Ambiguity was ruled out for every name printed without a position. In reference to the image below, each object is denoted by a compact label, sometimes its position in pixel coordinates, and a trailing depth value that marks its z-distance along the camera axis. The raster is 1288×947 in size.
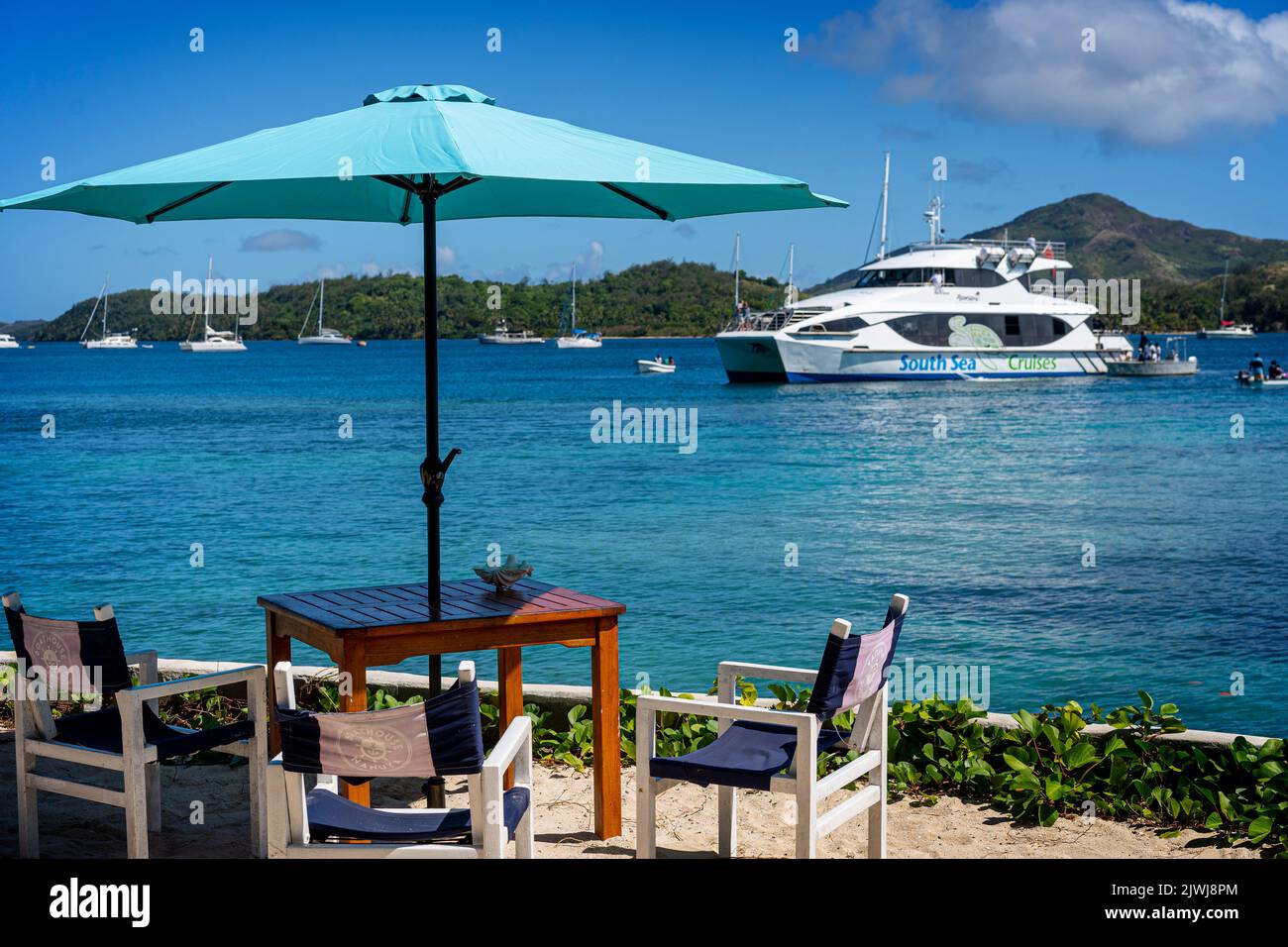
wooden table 4.29
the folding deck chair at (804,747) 3.90
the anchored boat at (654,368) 84.50
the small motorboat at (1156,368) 61.69
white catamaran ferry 53.03
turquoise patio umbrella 4.03
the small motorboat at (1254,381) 58.41
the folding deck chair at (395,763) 3.35
